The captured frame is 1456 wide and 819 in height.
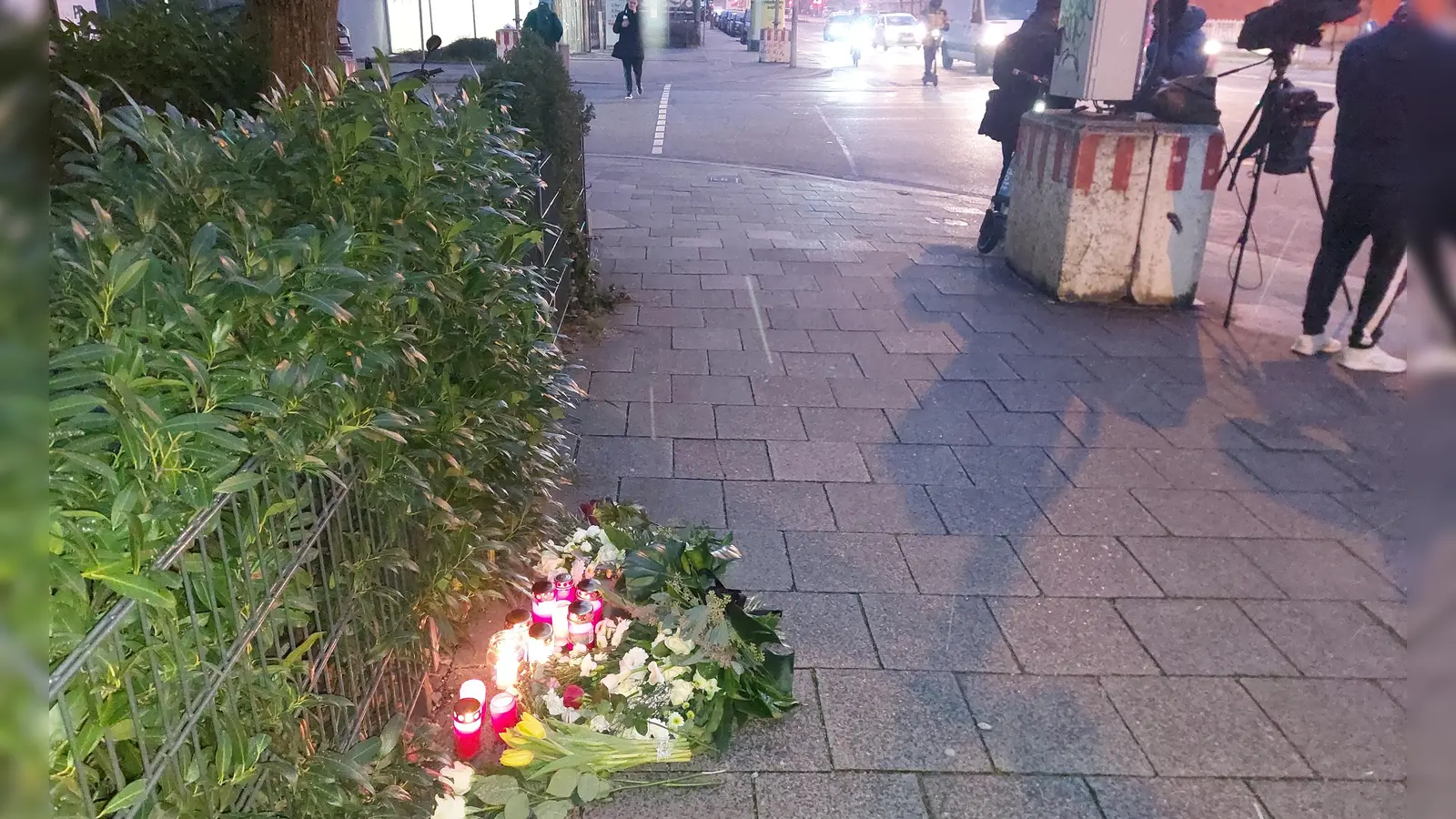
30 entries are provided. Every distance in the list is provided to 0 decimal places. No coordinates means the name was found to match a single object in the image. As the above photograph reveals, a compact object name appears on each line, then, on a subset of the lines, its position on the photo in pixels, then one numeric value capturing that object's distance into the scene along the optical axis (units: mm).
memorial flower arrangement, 2629
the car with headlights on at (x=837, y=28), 41969
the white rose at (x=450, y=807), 2485
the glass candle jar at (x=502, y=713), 2770
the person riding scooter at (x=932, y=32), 25141
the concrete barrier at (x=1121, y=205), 6625
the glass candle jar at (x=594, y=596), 3090
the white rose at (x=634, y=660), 2883
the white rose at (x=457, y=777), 2555
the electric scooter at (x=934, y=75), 24828
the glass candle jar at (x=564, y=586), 3133
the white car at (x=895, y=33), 36781
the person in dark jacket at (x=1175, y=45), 7539
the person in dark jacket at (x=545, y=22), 15570
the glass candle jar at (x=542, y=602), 3051
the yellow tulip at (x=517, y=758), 2621
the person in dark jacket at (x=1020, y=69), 8125
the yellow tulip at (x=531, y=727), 2693
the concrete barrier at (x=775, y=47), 32125
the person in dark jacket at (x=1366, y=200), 5090
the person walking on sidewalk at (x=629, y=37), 19938
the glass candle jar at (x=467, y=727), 2682
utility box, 6777
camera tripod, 6160
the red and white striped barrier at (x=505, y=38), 17703
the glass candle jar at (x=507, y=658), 2920
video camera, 5820
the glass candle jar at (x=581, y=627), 3027
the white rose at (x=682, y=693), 2777
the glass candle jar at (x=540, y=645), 2945
